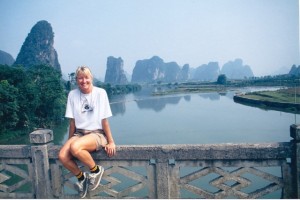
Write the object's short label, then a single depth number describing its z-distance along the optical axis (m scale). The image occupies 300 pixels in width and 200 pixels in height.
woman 3.04
